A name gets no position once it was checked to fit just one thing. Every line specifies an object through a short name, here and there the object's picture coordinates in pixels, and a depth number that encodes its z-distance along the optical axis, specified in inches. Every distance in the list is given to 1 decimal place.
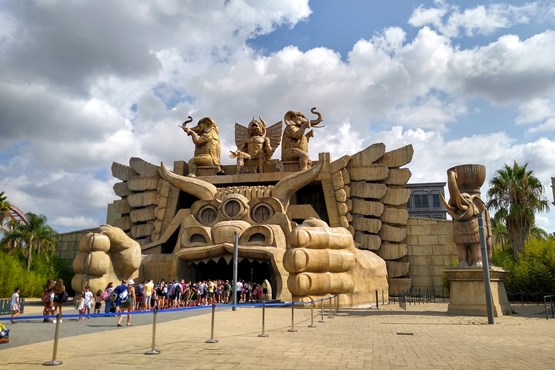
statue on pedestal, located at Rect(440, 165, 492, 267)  607.5
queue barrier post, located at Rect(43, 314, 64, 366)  250.1
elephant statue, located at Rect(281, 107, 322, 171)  1196.5
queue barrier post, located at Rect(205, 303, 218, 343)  338.3
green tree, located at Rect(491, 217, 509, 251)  1280.8
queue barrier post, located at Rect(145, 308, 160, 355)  286.2
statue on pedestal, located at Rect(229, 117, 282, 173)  1242.5
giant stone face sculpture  779.4
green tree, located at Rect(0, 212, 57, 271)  1343.0
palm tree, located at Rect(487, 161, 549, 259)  1022.4
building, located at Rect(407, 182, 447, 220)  2317.9
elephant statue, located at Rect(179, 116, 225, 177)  1256.8
